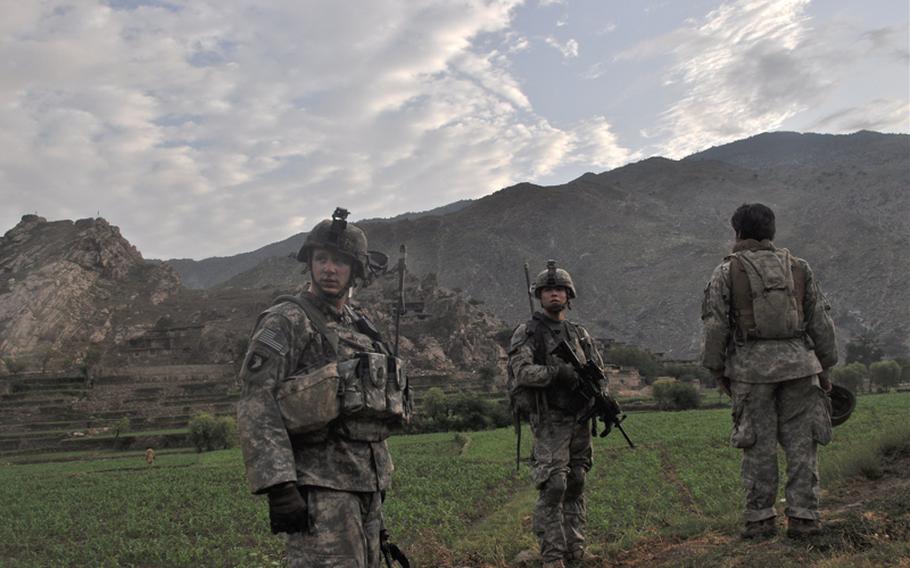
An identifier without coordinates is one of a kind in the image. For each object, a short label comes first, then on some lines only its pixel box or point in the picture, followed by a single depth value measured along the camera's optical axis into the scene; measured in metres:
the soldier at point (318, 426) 3.35
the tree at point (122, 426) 42.08
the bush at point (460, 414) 36.88
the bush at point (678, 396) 42.50
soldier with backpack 5.02
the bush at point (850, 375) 45.54
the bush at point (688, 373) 68.38
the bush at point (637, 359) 69.86
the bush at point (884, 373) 46.91
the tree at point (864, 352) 68.50
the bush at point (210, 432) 36.34
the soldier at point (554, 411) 5.68
